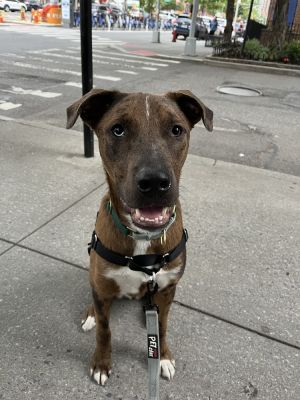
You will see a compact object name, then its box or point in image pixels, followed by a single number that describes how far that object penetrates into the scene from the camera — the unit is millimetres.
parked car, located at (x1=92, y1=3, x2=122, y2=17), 41044
